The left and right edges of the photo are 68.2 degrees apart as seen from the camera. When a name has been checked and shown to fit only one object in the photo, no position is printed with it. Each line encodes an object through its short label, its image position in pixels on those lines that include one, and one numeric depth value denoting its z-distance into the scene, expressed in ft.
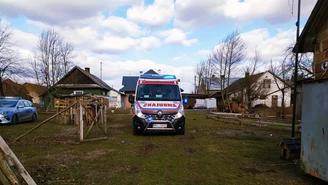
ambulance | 33.78
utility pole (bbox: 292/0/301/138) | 24.58
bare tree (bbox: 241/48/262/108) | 121.39
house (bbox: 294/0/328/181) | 14.66
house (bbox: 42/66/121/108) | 129.75
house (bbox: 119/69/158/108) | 170.16
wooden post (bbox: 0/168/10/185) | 10.15
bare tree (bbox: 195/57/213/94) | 201.42
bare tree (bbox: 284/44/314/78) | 72.23
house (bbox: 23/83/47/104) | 193.65
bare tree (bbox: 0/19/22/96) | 86.63
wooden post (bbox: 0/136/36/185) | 10.86
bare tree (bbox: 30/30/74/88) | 111.55
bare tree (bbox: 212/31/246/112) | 121.29
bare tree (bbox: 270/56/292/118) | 78.18
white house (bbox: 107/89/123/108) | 157.54
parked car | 48.03
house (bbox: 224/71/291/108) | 121.80
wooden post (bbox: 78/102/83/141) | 28.37
